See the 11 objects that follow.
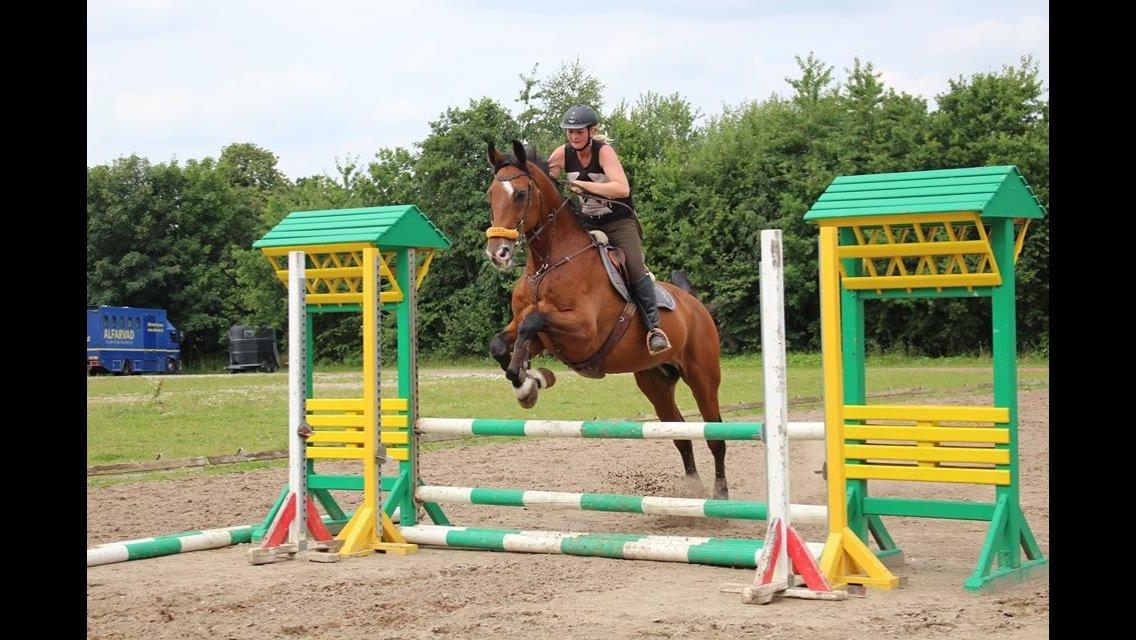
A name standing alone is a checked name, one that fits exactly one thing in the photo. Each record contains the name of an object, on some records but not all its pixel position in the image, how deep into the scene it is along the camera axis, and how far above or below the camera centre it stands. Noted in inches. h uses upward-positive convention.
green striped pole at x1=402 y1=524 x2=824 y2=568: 233.6 -42.5
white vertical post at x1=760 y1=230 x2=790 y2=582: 213.6 -6.6
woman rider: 274.4 +36.1
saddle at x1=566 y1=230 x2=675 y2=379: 283.1 +12.7
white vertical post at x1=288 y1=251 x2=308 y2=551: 267.3 -4.8
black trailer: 1371.8 +2.7
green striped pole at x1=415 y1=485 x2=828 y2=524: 231.6 -33.9
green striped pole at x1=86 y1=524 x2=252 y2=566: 249.6 -43.2
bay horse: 263.4 +11.2
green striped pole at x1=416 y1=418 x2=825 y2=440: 231.6 -18.0
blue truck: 1322.6 +12.4
